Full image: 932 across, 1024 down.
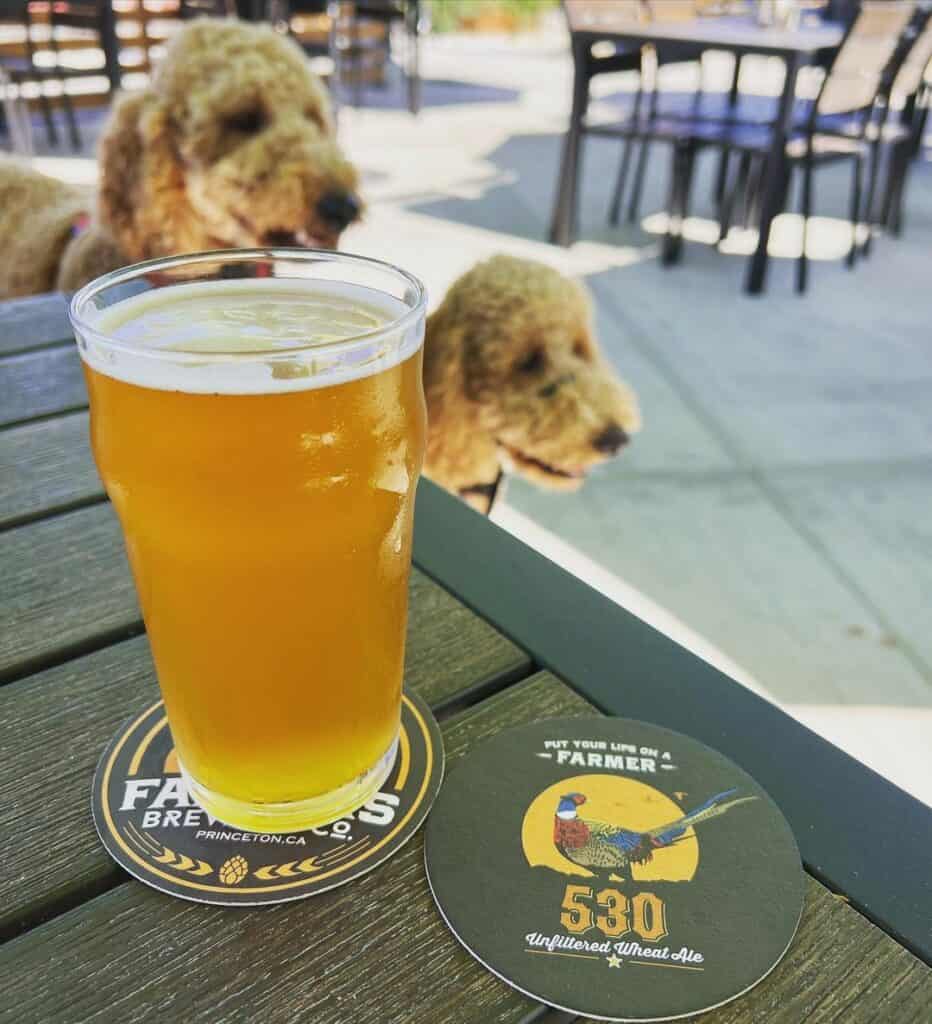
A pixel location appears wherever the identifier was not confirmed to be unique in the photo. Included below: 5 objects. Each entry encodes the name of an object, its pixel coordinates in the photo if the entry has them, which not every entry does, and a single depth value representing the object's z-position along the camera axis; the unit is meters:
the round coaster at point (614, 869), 0.44
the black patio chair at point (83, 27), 4.88
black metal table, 3.76
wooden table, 0.43
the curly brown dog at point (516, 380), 1.39
